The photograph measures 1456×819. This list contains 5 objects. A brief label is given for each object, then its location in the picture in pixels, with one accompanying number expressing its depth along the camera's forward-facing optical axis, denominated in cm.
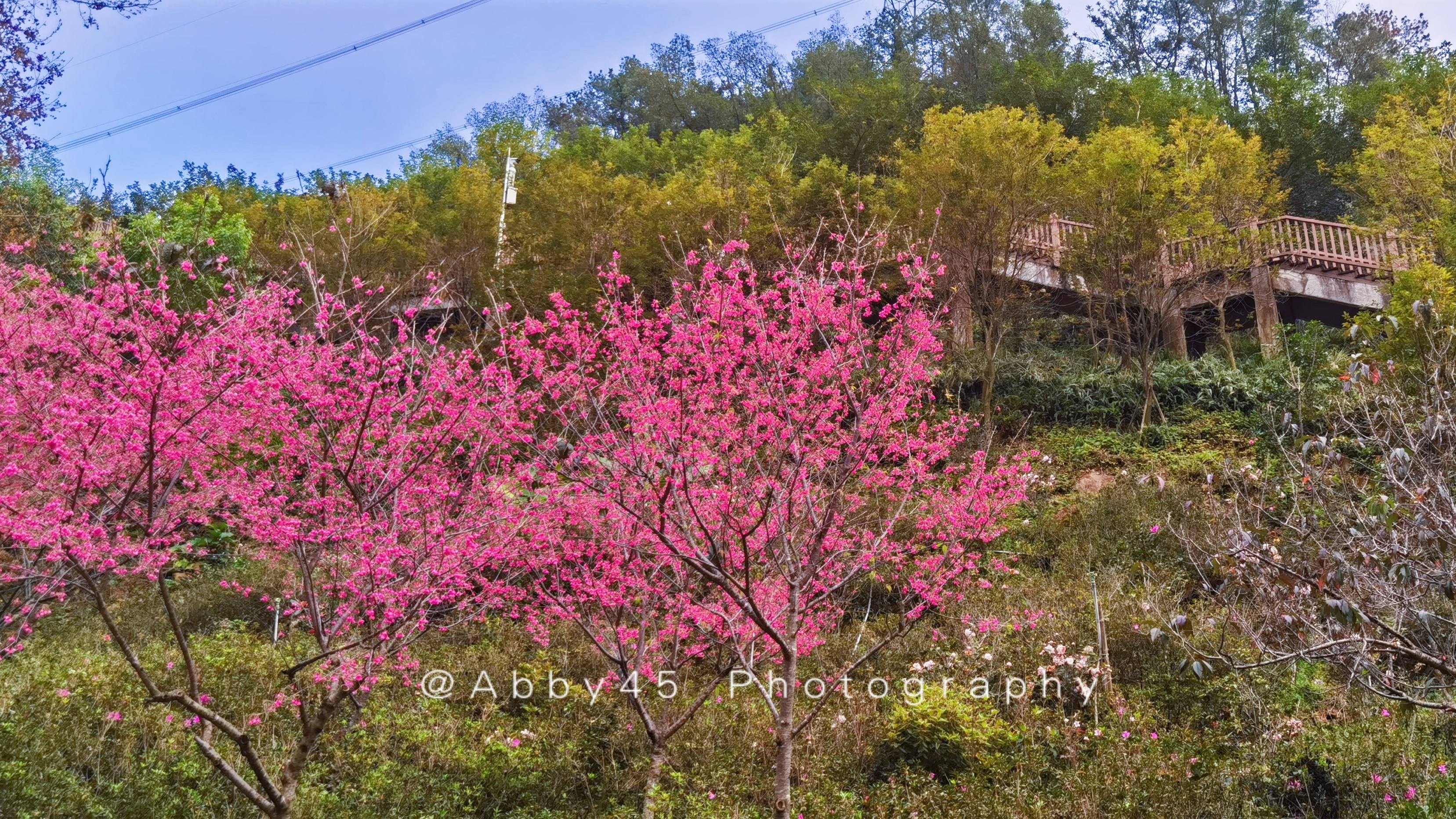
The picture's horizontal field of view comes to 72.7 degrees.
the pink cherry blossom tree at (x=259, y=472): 475
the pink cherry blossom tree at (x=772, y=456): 489
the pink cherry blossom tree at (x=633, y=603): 598
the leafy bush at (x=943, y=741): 632
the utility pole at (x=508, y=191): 1556
